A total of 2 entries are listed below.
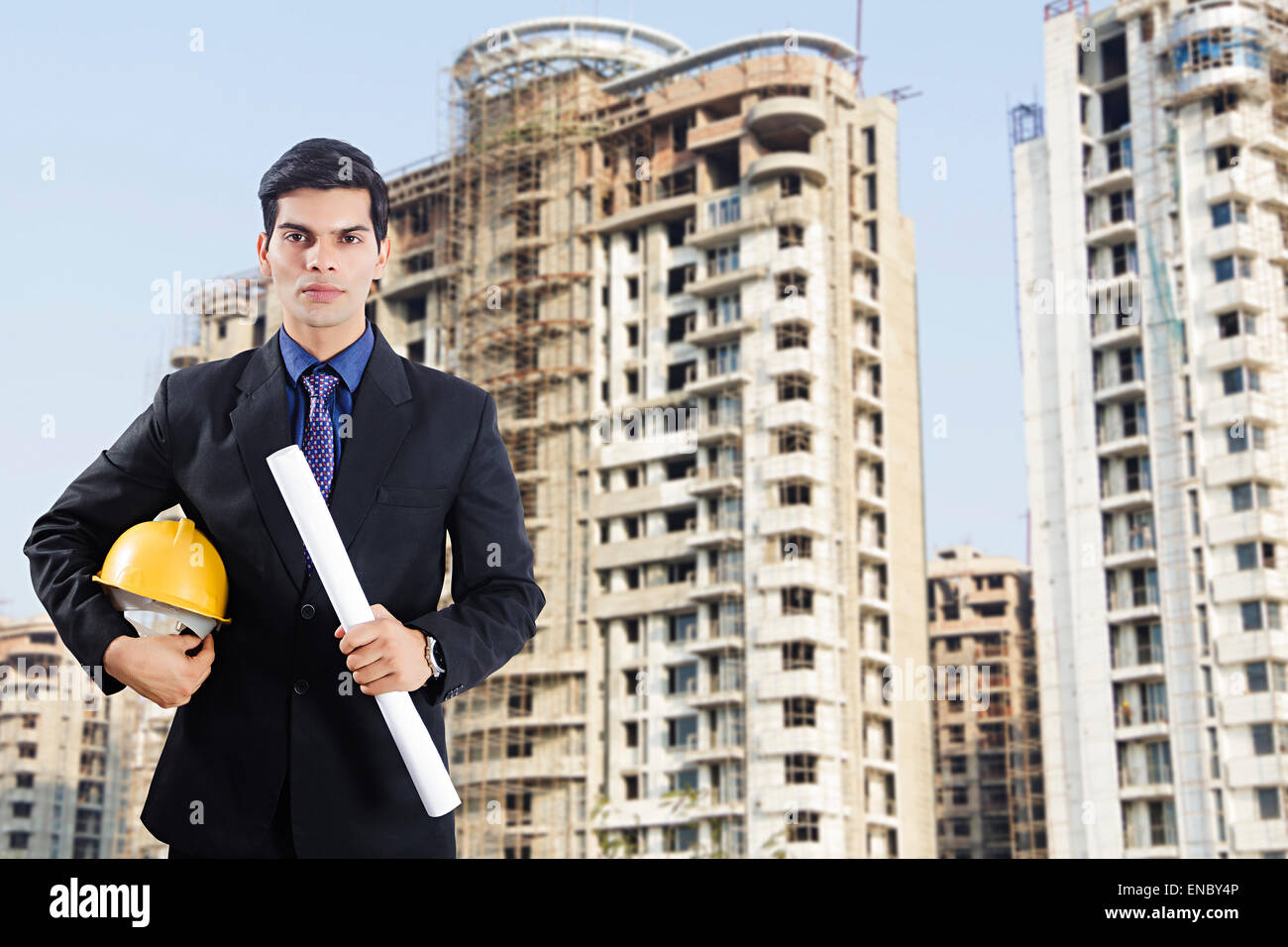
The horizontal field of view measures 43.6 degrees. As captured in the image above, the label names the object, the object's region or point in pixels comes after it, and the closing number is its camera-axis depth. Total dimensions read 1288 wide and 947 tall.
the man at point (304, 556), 2.11
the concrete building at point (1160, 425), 39.09
